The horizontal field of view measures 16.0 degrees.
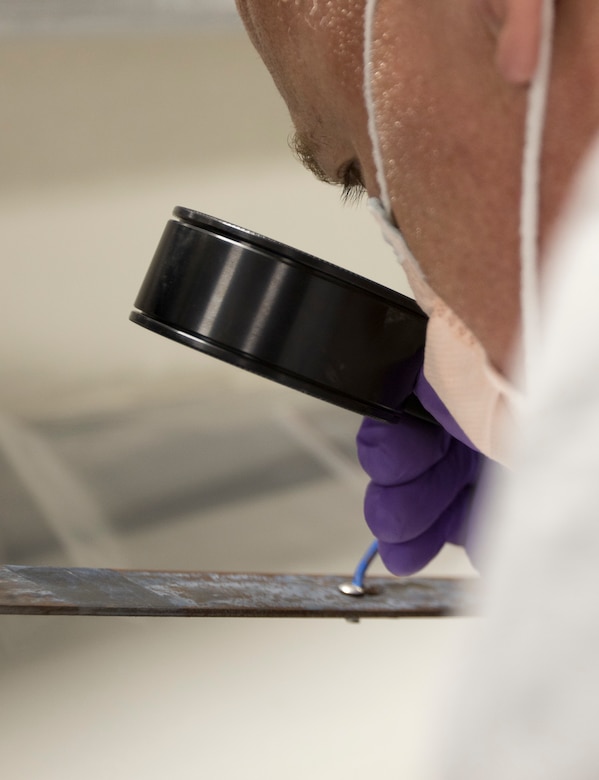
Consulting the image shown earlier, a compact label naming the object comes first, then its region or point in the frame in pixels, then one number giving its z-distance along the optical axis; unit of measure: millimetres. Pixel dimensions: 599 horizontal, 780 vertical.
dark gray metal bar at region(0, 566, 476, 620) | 689
